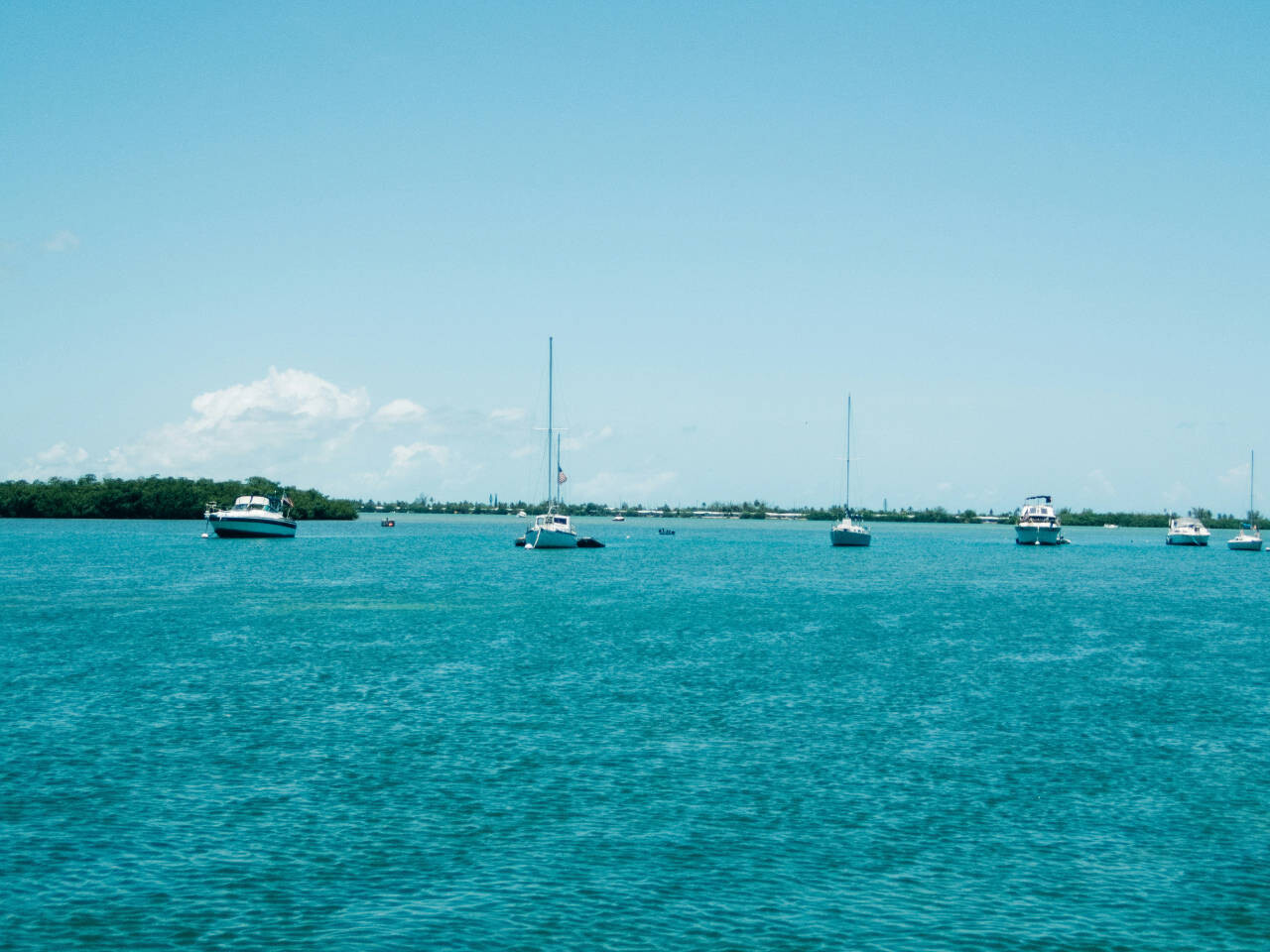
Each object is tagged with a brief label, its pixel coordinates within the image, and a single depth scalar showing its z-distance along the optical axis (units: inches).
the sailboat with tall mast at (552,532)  5369.1
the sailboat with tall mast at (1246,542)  7208.7
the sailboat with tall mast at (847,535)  6328.7
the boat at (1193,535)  7746.1
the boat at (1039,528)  7062.0
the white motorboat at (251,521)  6048.2
